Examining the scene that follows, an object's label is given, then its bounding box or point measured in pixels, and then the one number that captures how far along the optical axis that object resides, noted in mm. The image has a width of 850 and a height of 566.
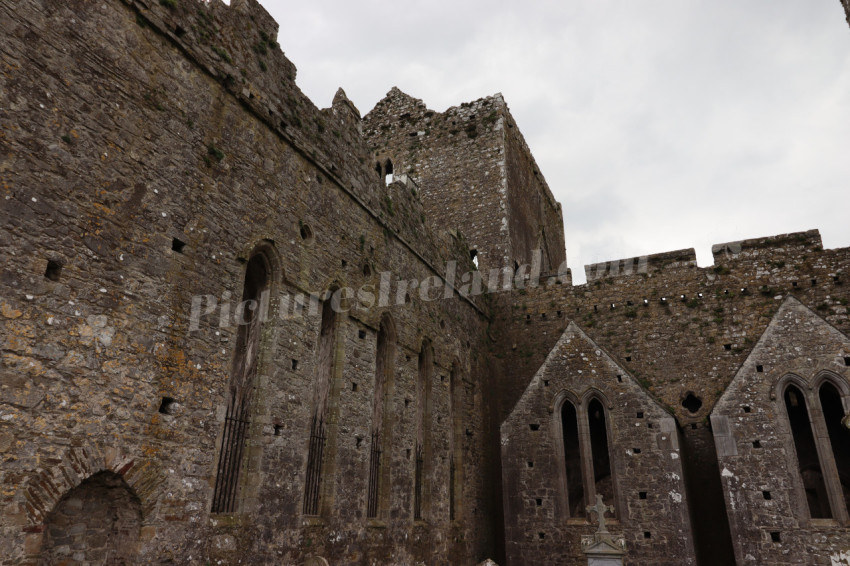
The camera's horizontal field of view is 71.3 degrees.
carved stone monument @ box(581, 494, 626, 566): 9453
